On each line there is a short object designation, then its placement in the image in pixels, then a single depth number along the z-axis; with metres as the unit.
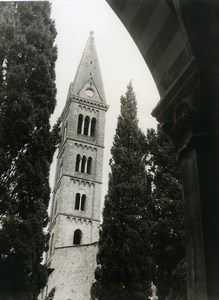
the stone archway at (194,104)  3.23
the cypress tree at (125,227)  16.73
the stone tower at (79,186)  29.55
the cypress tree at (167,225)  15.85
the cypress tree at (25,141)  11.54
